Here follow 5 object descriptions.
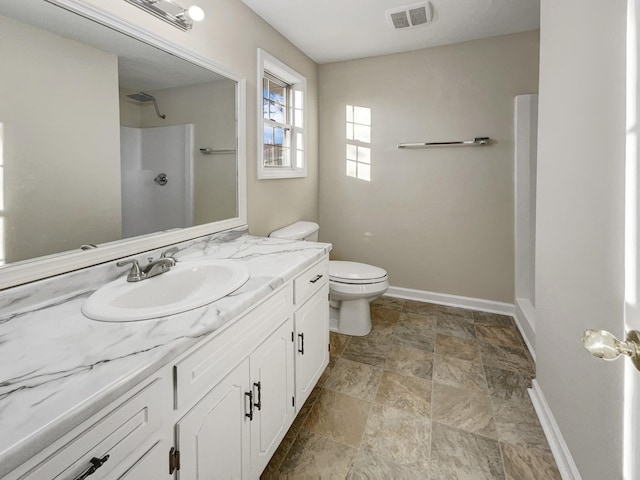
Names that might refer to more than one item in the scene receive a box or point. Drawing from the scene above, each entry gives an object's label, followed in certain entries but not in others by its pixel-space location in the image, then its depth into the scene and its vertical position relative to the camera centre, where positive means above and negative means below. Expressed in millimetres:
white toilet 2215 -407
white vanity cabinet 573 -439
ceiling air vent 2064 +1468
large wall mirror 944 +344
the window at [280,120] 2184 +894
